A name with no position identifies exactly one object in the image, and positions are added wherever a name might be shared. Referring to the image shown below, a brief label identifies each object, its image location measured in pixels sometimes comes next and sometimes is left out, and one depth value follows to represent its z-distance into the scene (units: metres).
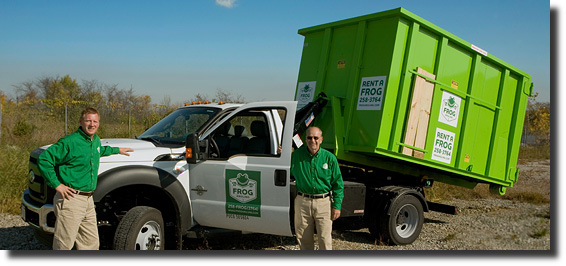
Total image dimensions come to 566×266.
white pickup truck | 5.09
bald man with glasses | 4.78
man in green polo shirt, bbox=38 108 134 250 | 4.39
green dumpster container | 6.13
